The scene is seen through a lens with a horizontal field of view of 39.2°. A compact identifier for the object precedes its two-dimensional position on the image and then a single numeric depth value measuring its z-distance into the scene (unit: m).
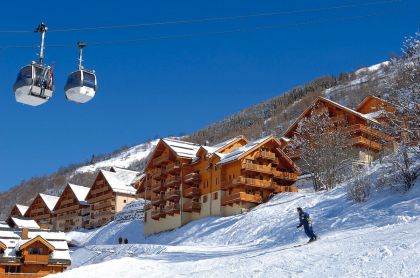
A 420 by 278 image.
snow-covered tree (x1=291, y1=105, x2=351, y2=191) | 49.34
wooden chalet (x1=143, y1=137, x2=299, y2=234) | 54.50
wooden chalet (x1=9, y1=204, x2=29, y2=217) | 112.81
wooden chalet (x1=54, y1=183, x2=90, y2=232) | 96.03
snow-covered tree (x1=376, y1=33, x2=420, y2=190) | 34.06
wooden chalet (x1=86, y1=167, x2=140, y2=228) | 89.38
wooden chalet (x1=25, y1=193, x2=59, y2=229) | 103.50
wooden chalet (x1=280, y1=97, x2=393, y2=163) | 58.56
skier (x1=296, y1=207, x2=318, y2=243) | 25.50
